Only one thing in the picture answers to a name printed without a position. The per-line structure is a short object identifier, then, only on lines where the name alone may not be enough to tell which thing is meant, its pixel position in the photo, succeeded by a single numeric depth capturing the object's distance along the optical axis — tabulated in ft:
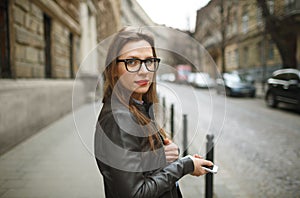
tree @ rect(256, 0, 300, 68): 42.68
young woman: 3.33
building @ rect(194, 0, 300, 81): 66.67
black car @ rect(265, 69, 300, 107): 29.30
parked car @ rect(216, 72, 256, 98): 49.93
